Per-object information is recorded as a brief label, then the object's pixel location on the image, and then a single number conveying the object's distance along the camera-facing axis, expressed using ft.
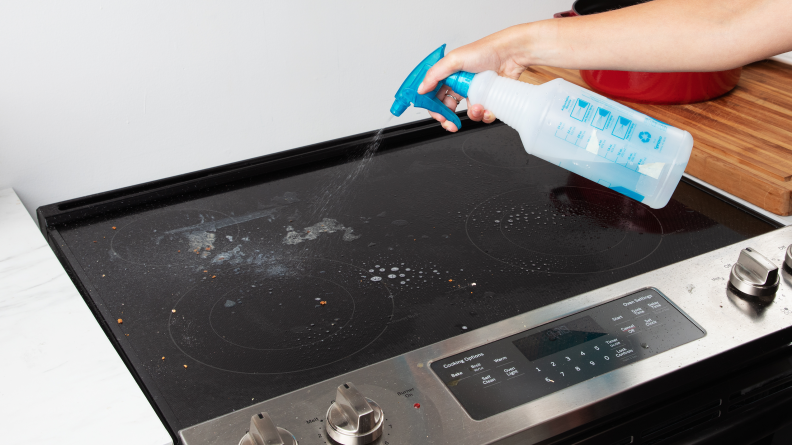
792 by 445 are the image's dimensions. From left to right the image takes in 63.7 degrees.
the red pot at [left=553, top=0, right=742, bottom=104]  3.85
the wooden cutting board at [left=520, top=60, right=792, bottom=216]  3.22
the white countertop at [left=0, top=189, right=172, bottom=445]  1.98
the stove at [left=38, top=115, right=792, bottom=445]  2.00
